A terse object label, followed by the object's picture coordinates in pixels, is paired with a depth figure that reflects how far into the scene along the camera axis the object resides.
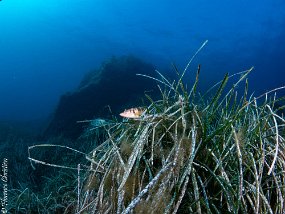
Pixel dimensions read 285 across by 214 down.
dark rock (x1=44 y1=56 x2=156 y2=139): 14.94
